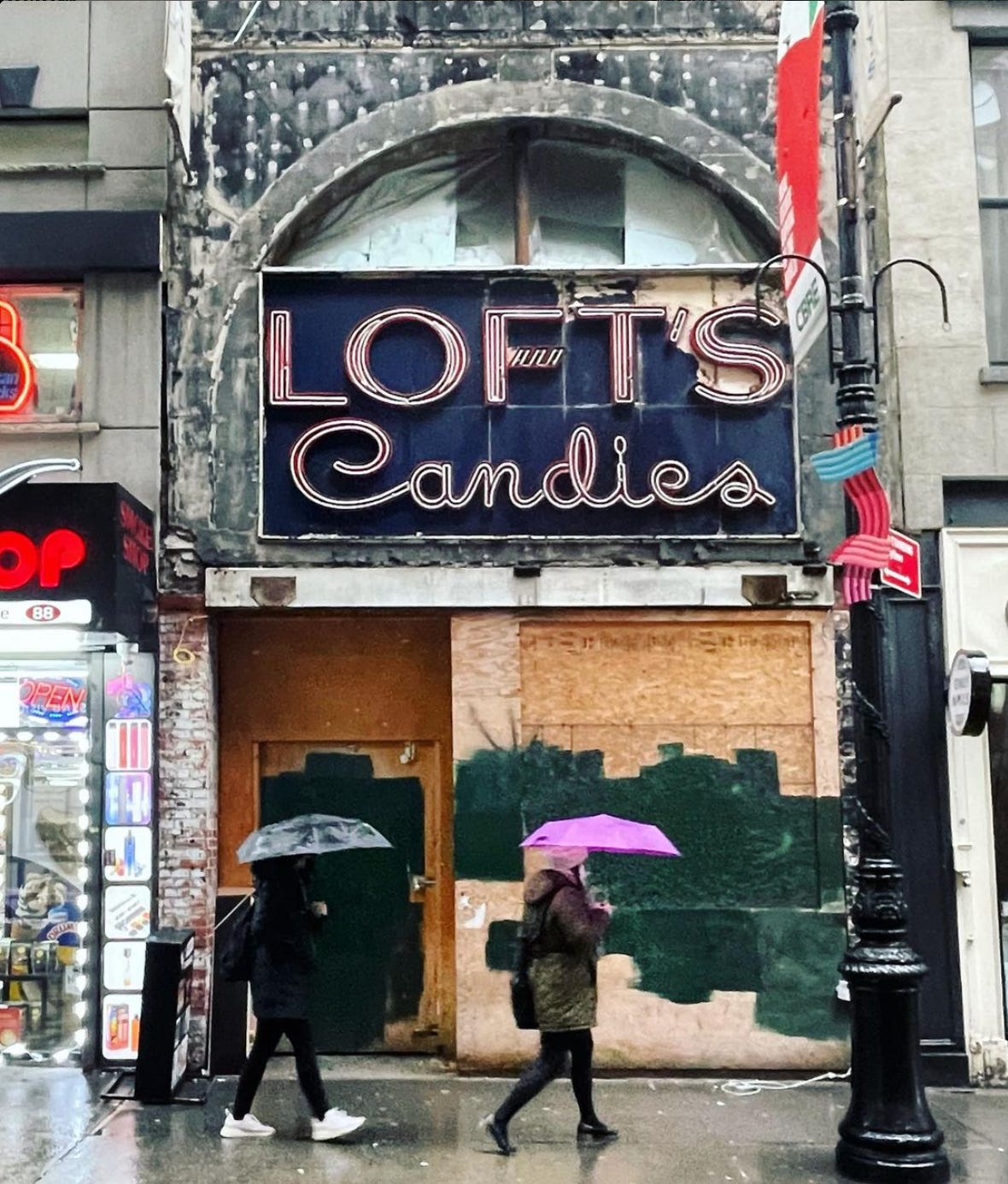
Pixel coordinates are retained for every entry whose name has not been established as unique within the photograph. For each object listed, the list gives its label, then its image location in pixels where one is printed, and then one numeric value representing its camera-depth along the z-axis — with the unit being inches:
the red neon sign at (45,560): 331.3
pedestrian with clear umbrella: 296.7
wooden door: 394.6
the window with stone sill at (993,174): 394.3
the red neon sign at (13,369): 384.8
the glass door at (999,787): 374.9
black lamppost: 277.4
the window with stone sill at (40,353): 385.7
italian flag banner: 306.5
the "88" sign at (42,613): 333.1
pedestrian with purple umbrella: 288.5
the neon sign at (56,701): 381.1
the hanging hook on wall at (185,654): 381.1
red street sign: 298.7
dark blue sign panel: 386.3
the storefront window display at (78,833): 363.6
